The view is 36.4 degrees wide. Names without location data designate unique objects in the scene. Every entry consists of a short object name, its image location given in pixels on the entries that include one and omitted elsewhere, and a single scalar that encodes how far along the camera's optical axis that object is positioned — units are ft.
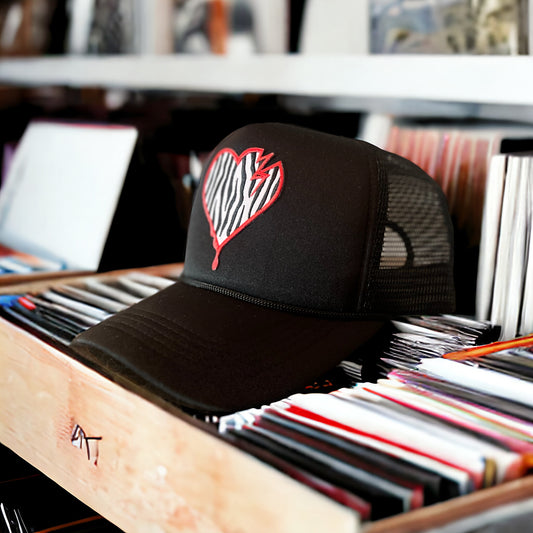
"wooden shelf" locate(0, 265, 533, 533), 2.01
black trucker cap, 3.08
